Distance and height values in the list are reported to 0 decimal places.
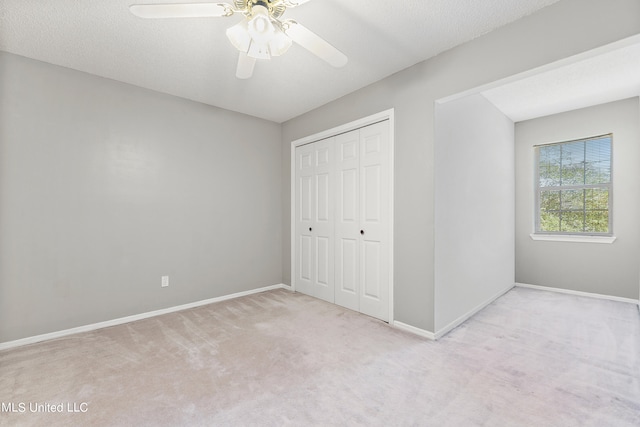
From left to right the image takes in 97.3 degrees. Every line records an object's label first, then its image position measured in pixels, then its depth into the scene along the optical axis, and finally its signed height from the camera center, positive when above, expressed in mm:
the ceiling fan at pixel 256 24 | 1439 +1027
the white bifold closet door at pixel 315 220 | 3639 -92
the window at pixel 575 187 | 3844 +379
